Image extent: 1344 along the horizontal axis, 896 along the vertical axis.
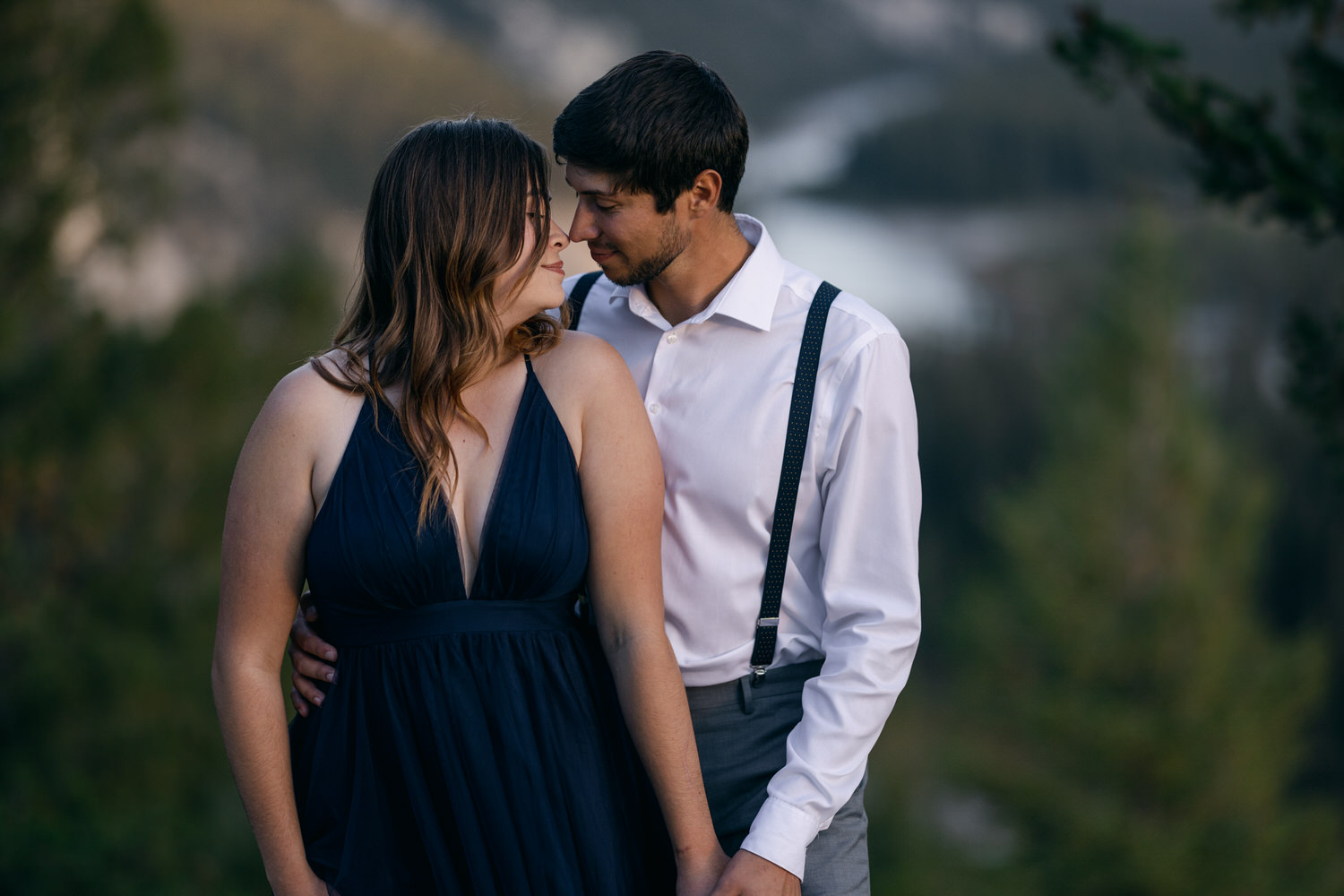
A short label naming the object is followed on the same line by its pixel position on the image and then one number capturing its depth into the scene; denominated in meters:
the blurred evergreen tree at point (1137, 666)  29.45
